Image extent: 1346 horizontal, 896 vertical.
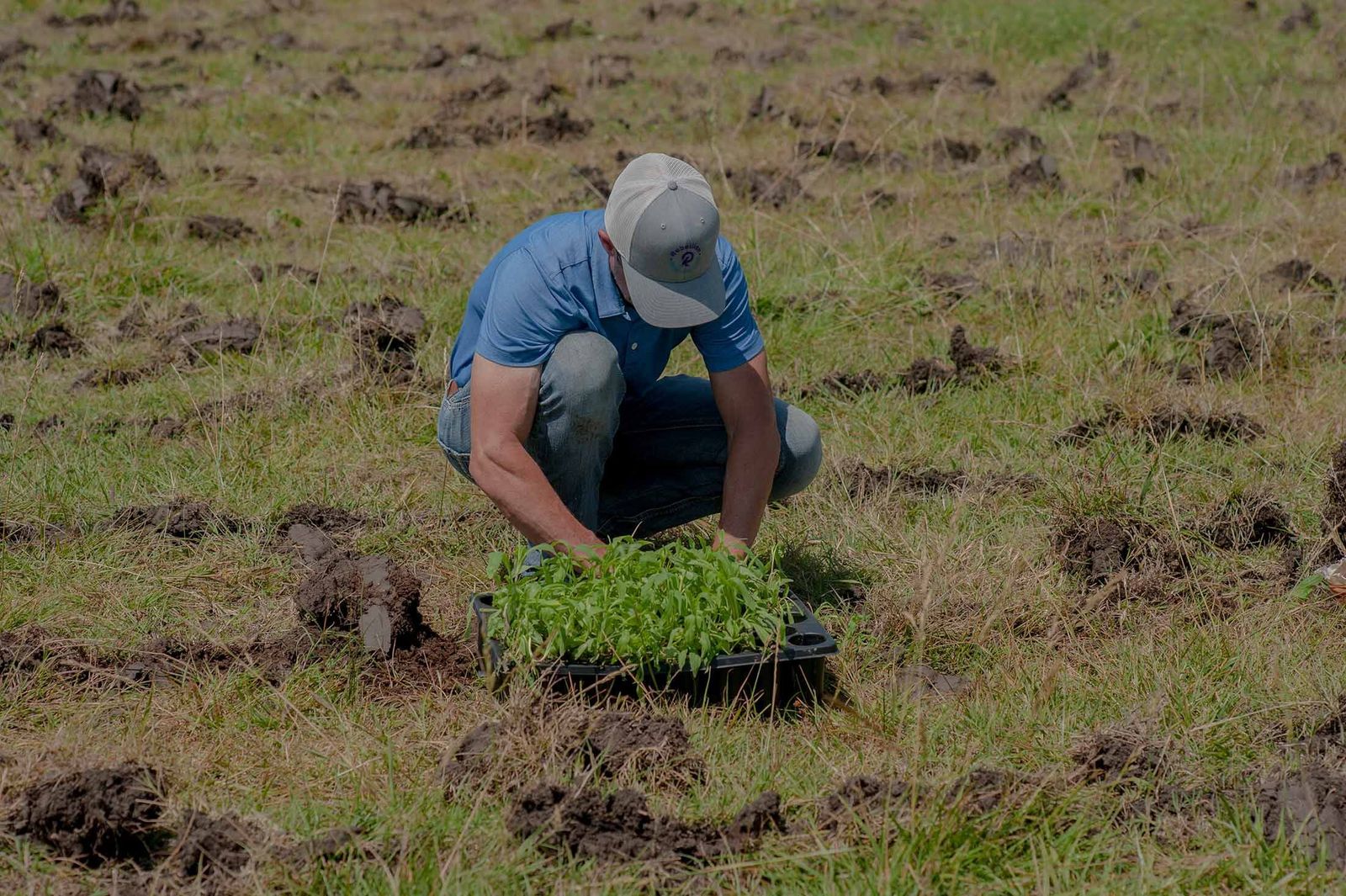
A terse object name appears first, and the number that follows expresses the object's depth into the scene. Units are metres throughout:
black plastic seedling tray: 6.04
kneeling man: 6.32
